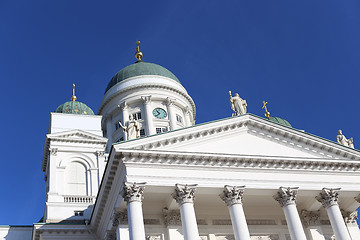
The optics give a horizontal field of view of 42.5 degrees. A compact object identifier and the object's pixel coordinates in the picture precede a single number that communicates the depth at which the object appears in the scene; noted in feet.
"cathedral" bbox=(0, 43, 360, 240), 75.92
